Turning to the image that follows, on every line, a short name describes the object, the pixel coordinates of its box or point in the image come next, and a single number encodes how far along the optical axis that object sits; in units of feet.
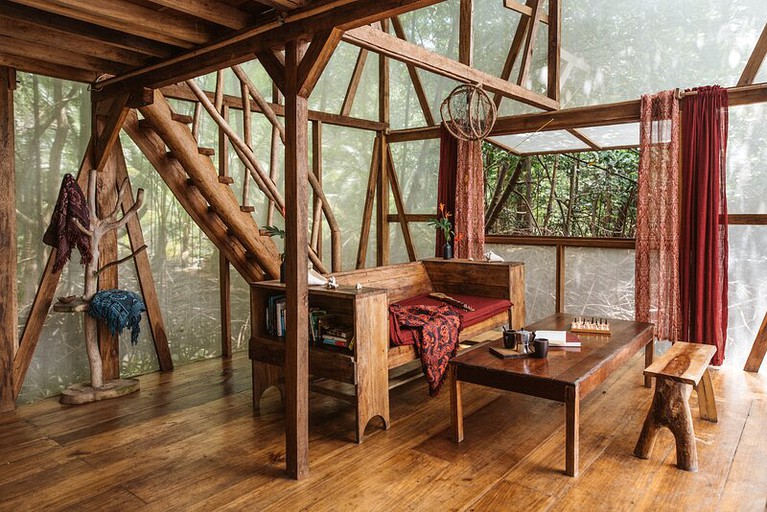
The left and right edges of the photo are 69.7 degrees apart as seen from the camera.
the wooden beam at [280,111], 16.08
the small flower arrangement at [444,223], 18.89
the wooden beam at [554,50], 18.69
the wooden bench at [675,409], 9.60
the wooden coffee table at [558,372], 9.45
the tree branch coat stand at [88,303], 13.48
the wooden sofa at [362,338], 11.00
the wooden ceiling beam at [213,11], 8.87
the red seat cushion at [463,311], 12.32
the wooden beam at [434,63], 11.59
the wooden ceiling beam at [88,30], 9.75
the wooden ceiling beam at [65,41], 10.31
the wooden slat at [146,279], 14.92
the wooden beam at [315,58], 8.93
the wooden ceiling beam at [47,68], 12.48
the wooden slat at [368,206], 23.26
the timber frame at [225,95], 9.36
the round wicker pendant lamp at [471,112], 15.17
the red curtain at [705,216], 15.94
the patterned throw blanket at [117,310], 13.41
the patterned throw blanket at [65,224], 13.09
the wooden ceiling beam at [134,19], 8.95
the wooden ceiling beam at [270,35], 8.31
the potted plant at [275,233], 12.44
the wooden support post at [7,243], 12.78
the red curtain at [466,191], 21.13
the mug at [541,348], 10.93
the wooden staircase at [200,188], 13.42
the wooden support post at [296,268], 9.45
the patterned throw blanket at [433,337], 12.52
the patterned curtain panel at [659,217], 16.53
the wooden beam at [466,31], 17.20
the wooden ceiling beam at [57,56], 11.29
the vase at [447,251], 18.61
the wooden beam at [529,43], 18.37
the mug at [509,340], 11.64
